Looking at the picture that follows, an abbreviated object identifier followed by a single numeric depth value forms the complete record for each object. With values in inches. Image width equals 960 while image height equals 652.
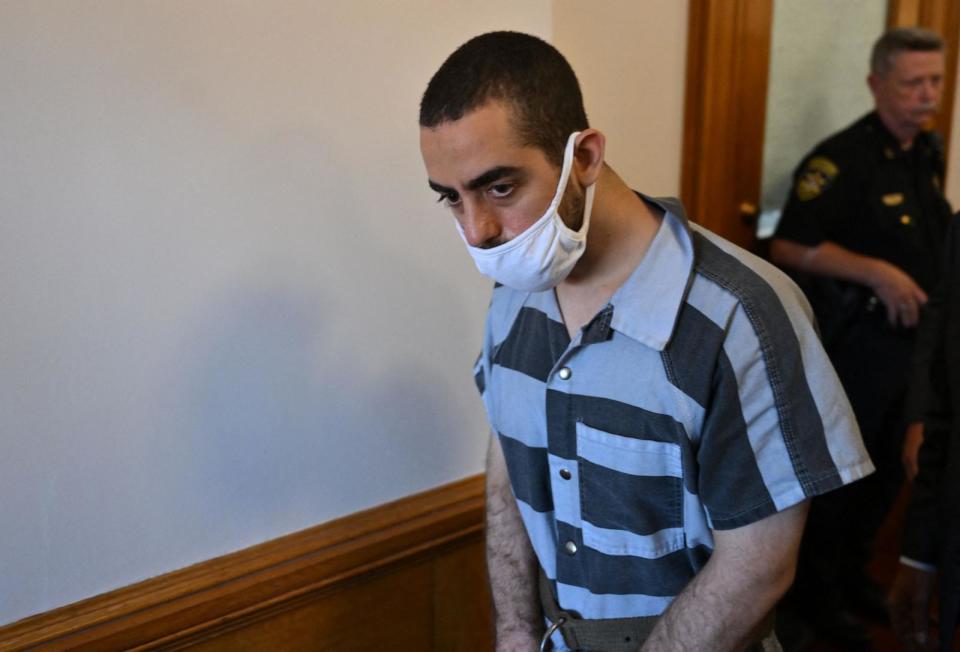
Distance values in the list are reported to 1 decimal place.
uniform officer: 98.4
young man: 40.9
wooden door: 88.0
